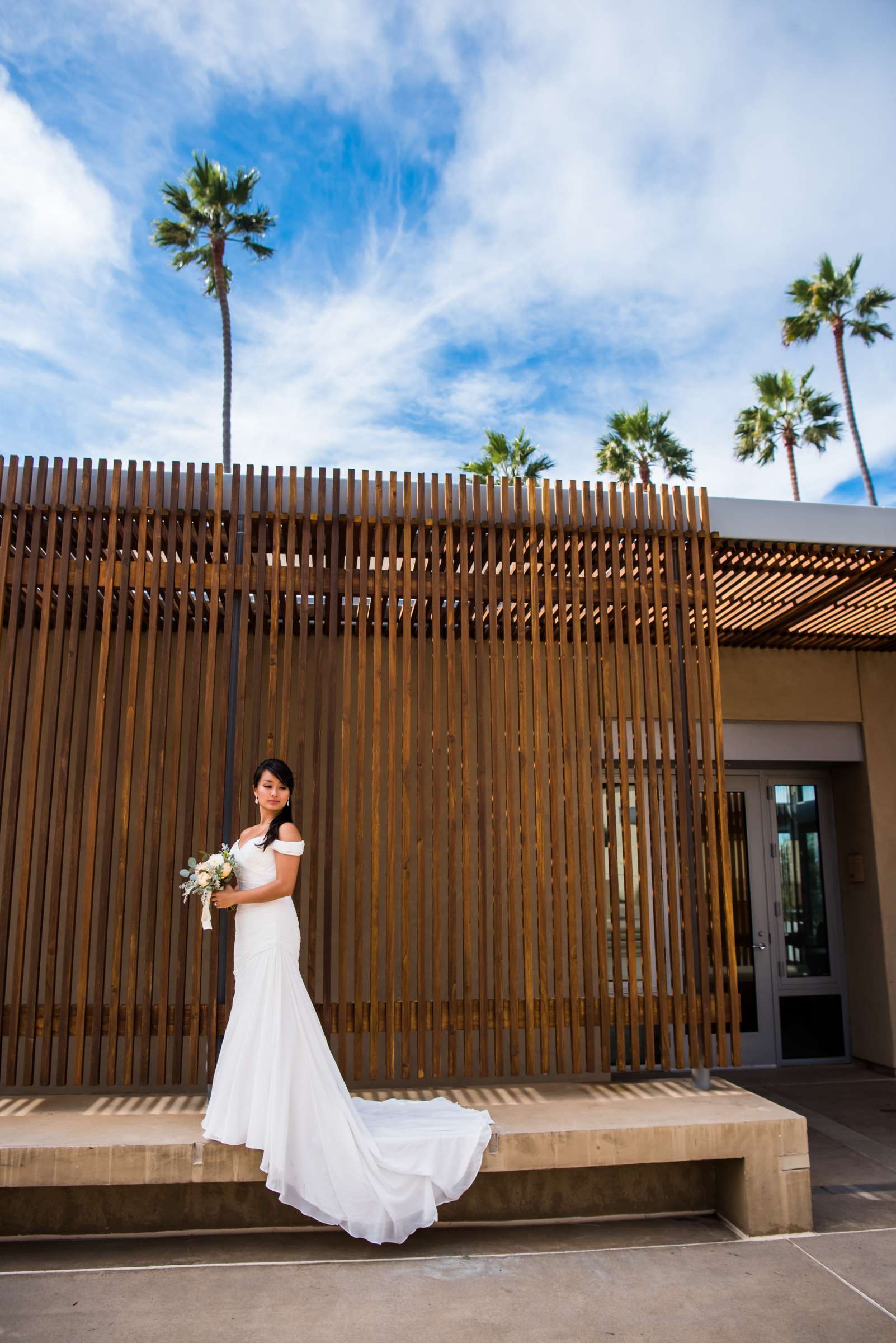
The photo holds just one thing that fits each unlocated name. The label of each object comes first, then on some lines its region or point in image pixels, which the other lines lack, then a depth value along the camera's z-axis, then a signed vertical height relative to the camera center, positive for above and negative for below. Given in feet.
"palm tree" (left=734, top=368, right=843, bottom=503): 79.36 +39.17
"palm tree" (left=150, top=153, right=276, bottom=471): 69.41 +50.29
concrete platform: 12.24 -4.56
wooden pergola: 17.94 +5.92
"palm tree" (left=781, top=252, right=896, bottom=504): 74.18 +46.09
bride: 12.07 -3.67
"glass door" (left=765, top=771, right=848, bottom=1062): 25.86 -2.13
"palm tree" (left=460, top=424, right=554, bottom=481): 63.21 +28.39
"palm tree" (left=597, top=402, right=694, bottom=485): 78.59 +36.15
